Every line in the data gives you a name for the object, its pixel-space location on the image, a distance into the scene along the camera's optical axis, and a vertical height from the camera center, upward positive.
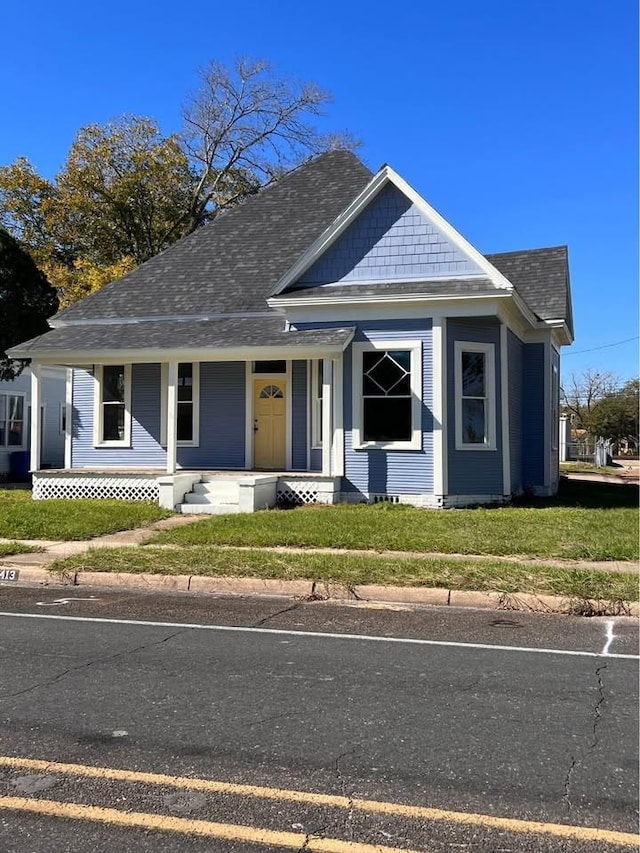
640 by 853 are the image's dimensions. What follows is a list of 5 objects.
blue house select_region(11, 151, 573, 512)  15.76 +1.70
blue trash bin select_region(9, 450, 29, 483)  26.48 -0.65
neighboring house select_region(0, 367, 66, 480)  26.62 +0.89
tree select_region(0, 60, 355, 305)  32.97 +10.61
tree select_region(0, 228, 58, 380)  24.83 +4.83
